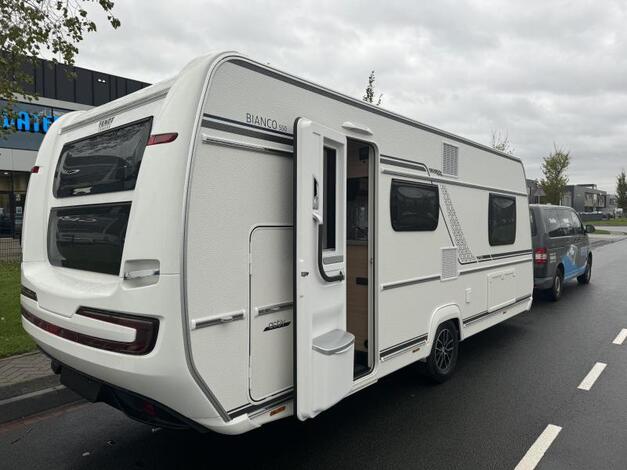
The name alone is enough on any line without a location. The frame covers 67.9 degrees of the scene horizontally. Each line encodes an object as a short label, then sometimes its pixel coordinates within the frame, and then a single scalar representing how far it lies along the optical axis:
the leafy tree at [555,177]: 30.27
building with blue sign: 16.80
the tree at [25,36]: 5.40
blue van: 8.67
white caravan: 2.43
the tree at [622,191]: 60.06
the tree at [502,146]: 20.50
